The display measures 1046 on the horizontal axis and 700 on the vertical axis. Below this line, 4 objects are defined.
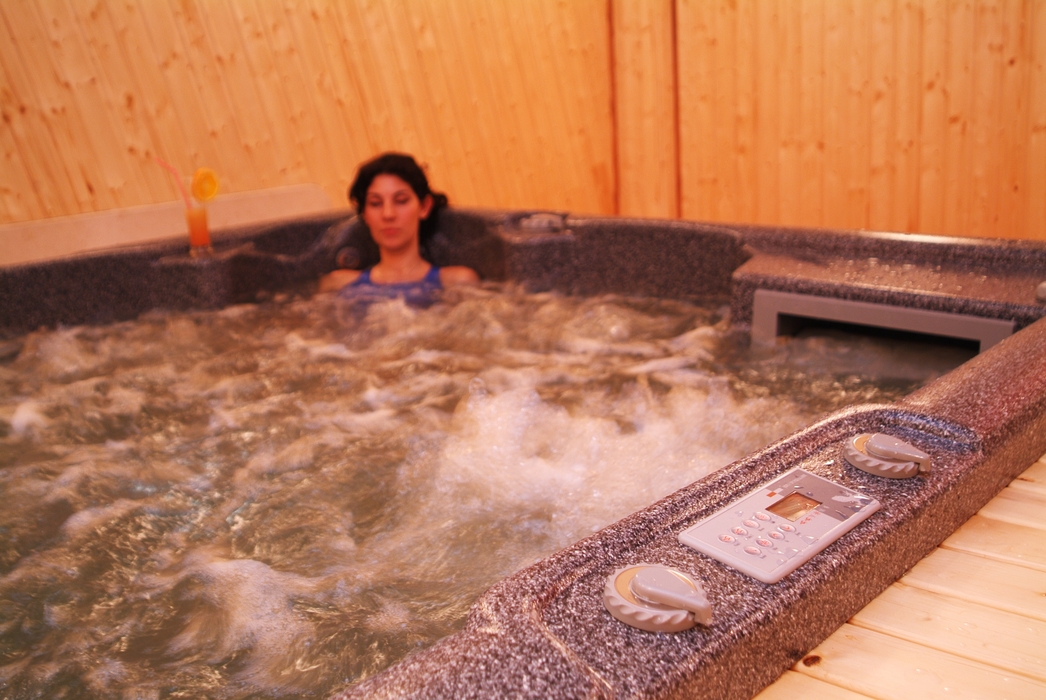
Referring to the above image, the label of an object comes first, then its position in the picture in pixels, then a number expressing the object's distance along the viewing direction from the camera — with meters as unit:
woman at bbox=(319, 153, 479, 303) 2.54
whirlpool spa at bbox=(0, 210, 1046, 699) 0.72
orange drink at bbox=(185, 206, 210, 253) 2.41
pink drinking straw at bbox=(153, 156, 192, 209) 2.46
